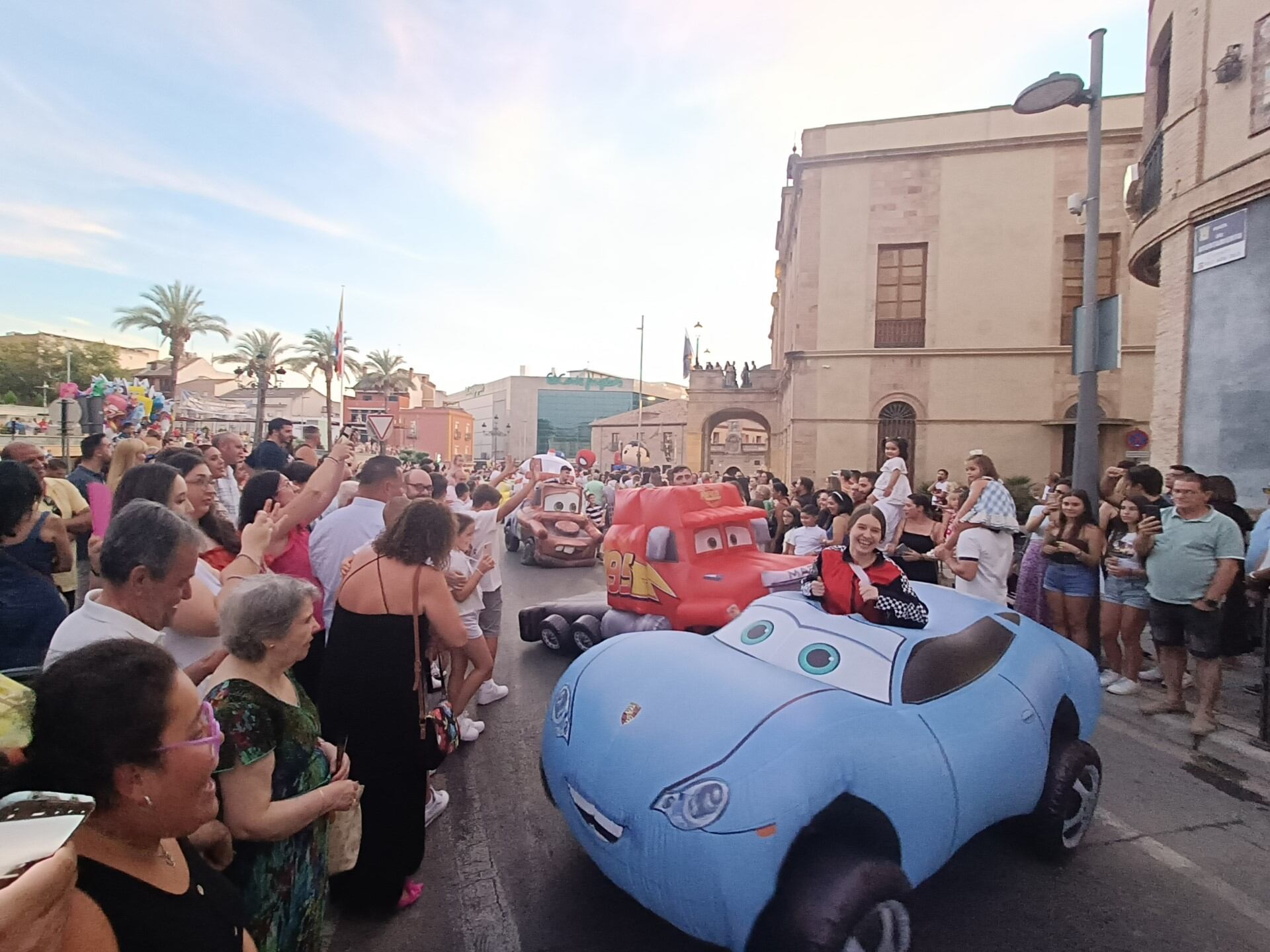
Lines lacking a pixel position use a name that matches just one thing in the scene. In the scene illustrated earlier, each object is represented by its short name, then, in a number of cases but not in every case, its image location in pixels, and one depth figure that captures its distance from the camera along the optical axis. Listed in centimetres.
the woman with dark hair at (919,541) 671
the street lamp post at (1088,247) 818
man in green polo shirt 538
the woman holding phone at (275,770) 196
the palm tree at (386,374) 5572
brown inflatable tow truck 1334
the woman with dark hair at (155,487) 317
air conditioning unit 1299
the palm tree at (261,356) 4325
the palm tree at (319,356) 4359
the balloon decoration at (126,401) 1283
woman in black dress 301
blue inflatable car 245
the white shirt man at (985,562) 667
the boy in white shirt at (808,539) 823
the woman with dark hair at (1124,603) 617
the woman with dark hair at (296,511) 409
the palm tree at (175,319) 3691
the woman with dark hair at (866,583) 346
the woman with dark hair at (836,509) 789
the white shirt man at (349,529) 450
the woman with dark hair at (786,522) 991
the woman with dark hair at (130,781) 128
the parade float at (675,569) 646
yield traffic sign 1146
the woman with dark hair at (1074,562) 646
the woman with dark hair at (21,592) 323
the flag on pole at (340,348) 2510
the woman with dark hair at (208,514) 380
